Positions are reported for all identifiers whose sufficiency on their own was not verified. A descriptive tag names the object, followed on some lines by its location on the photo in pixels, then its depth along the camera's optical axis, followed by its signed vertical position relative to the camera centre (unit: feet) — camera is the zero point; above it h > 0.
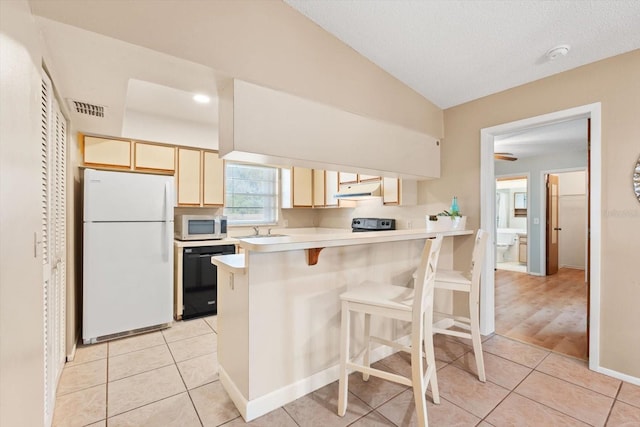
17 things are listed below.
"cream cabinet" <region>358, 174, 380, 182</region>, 12.62 +1.51
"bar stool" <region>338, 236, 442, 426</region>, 5.28 -1.90
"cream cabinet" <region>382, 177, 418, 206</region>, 11.55 +0.85
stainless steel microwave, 11.81 -0.63
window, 15.15 +0.97
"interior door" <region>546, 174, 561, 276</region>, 19.34 -0.80
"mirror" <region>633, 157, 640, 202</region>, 7.11 +0.82
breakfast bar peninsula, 5.94 -2.24
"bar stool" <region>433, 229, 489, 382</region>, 7.17 -1.91
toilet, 25.00 -2.59
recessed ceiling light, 9.80 +3.85
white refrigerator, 9.30 -1.39
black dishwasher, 11.46 -2.76
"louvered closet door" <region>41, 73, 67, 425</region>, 5.38 -0.51
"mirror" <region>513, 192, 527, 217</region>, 28.04 +0.87
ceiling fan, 18.17 +3.57
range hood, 12.36 +0.94
